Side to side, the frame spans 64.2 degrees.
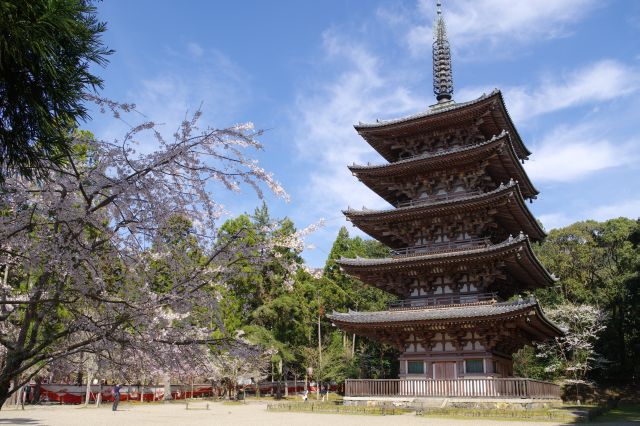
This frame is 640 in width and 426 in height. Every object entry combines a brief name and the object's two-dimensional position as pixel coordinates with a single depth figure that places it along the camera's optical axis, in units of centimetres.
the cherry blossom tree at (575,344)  4025
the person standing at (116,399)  2804
